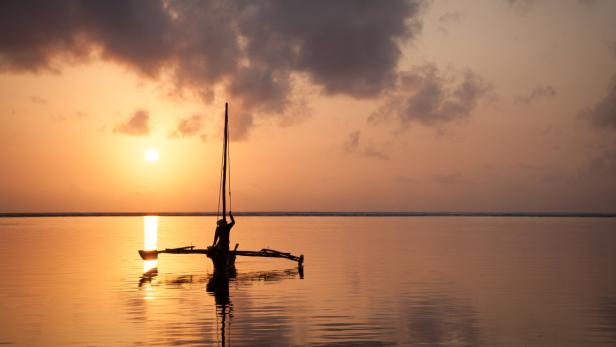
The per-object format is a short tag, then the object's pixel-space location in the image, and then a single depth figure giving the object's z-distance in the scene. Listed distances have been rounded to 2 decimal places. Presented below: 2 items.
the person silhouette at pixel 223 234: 50.03
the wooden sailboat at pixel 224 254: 48.94
